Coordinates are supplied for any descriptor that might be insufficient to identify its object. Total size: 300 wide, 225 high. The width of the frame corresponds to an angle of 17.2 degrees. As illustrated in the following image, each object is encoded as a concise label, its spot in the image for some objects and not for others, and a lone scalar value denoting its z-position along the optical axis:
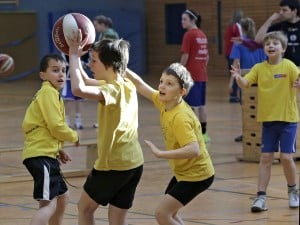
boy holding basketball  7.17
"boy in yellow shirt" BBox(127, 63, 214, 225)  7.37
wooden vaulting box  13.21
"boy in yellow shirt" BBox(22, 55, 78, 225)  7.76
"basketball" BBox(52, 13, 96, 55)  7.55
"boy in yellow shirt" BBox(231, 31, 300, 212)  9.85
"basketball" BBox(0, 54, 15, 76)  13.74
